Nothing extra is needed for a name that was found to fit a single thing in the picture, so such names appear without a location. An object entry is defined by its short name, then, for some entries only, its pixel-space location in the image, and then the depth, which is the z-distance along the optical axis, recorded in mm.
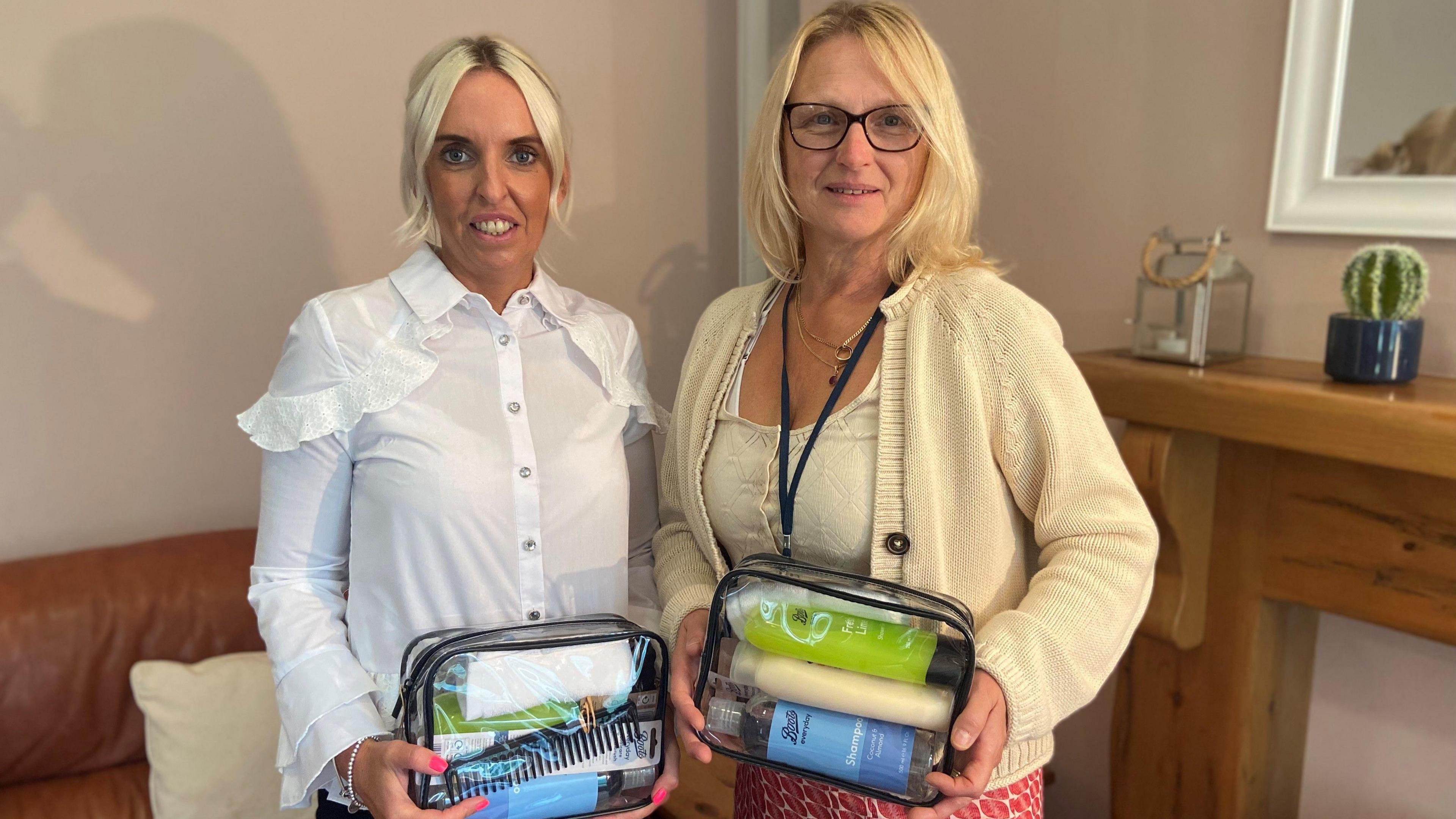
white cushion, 1787
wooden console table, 1422
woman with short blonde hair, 1149
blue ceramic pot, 1374
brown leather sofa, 1749
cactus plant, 1370
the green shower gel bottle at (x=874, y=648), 883
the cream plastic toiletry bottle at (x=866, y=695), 877
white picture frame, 1491
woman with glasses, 1021
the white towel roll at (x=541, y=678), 957
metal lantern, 1604
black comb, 946
